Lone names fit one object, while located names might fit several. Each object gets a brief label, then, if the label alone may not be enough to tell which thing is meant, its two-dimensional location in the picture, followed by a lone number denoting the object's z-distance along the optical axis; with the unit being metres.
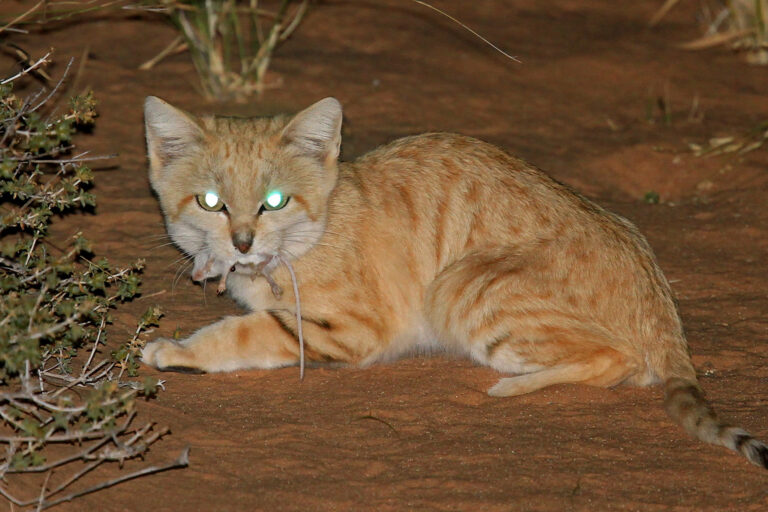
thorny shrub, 6.97
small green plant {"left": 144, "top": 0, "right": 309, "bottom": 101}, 15.64
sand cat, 9.33
